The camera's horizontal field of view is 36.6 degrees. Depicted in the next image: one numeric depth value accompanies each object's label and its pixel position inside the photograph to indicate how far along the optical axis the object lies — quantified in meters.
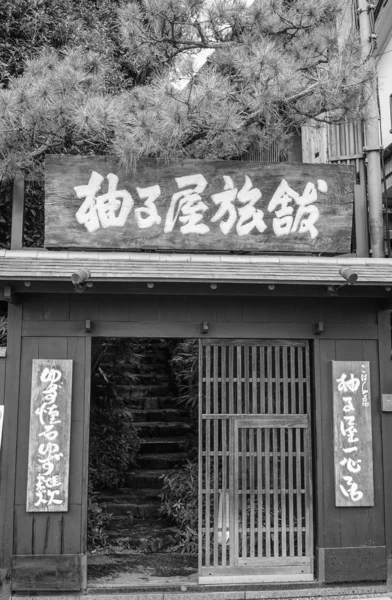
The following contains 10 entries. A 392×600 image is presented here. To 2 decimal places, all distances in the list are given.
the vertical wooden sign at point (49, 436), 6.85
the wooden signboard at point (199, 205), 7.39
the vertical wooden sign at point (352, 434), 7.20
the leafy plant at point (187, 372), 11.59
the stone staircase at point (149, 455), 9.31
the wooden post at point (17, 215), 7.47
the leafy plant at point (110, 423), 10.81
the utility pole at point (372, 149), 7.86
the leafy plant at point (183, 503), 8.81
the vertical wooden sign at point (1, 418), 6.97
